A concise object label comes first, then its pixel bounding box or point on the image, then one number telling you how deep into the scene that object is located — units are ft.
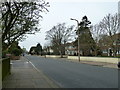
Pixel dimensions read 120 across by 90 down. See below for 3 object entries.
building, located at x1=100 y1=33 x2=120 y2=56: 61.91
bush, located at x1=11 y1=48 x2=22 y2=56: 80.32
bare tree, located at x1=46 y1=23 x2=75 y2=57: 108.74
